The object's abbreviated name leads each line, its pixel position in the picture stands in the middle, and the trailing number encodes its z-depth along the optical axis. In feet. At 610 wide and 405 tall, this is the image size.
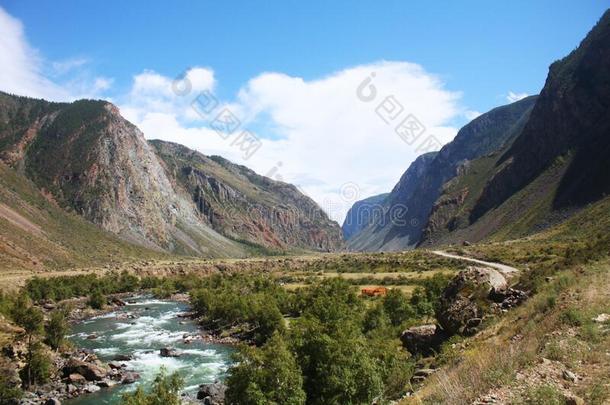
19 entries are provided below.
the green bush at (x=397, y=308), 181.16
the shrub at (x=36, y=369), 130.31
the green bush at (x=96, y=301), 283.18
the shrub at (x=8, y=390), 114.21
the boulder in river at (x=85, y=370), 138.31
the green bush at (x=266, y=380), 87.97
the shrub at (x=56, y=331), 163.84
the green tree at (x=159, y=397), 79.45
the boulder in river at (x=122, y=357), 162.48
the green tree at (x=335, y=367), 93.71
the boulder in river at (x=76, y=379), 134.51
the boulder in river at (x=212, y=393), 118.99
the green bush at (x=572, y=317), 51.80
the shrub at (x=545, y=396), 35.26
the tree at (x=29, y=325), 131.44
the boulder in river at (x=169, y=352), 169.48
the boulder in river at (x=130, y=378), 137.31
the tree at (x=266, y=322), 185.84
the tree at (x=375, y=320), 164.86
